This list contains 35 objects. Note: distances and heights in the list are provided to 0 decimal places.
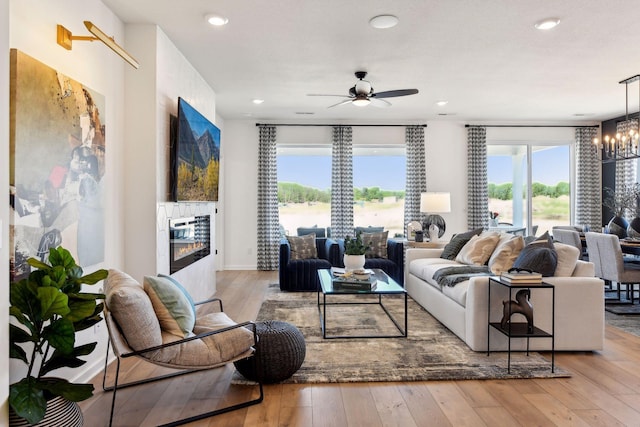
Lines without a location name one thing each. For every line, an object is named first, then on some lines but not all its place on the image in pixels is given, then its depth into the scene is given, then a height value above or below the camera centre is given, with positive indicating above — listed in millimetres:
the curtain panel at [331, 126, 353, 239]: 7684 +448
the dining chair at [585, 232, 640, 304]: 4730 -616
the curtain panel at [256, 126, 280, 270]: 7676 +339
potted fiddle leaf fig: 1768 -498
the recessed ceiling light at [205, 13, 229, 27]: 3480 +1555
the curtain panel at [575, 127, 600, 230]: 7902 +477
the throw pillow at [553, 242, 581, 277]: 3590 -452
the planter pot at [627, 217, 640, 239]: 5242 -263
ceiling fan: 4820 +1319
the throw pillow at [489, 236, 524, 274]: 4199 -467
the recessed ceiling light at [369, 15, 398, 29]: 3459 +1535
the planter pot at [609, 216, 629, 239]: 5703 -281
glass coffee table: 3830 -739
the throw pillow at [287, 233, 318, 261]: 6180 -577
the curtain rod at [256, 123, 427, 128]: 7695 +1513
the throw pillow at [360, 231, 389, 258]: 6223 -522
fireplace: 4070 -350
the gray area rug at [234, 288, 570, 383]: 2973 -1152
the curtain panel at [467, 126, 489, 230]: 7785 +597
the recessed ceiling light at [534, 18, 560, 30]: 3525 +1540
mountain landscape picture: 3945 +538
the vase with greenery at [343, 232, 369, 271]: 4531 -507
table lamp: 6953 +64
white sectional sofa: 3408 -840
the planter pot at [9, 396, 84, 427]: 1751 -886
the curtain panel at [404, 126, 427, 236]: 7758 +649
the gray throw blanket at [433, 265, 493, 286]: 4023 -640
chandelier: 5378 +982
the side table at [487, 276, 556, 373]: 3055 -895
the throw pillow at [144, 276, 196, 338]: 2621 -617
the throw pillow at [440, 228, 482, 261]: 5340 -457
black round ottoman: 2807 -977
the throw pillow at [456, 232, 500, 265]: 4770 -467
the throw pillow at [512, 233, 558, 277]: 3527 -423
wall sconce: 2576 +1039
